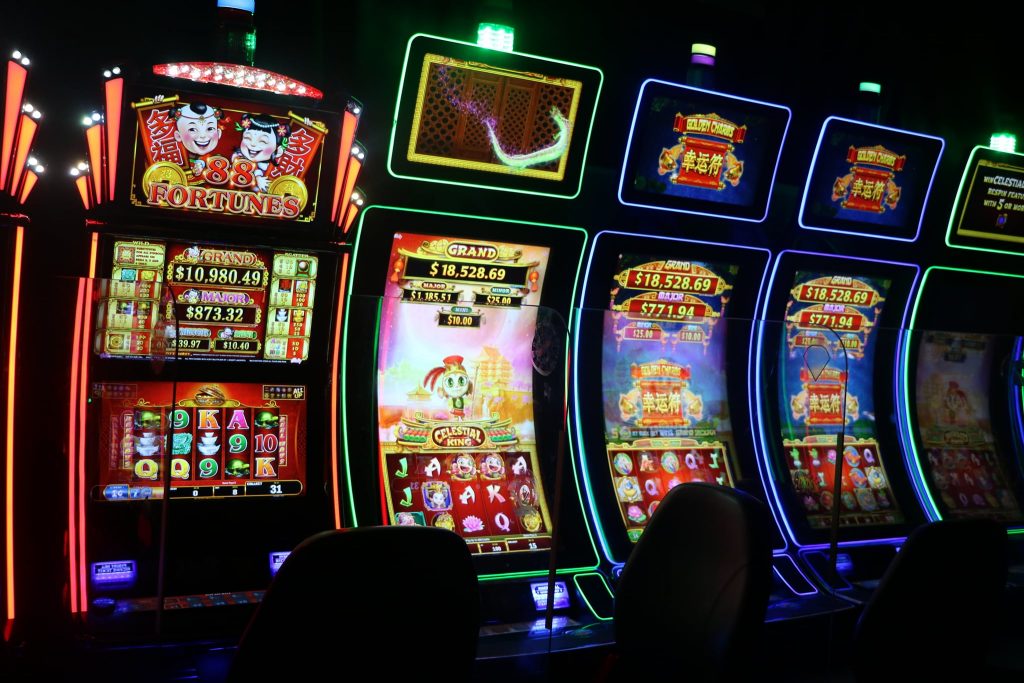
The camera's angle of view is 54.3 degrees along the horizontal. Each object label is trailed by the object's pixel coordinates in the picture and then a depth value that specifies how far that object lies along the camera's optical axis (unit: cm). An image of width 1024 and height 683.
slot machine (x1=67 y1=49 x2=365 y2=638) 280
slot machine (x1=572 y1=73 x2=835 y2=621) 405
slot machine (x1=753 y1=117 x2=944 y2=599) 427
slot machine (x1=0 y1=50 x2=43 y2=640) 258
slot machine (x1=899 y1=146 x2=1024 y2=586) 468
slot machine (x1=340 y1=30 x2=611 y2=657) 335
